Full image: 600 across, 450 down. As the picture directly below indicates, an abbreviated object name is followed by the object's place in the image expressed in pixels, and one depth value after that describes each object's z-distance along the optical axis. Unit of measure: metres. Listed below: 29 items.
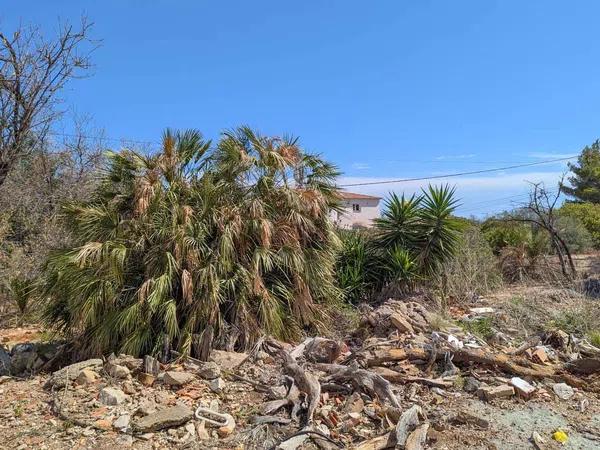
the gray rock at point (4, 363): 6.14
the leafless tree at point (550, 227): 12.90
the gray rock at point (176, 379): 5.27
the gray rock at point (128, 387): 5.14
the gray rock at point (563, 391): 5.27
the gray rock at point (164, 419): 4.38
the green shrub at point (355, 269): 9.59
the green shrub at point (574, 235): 18.09
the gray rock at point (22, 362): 6.23
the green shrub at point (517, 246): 13.23
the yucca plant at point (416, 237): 9.76
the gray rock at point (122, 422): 4.42
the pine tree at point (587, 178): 28.51
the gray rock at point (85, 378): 5.34
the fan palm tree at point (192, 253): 6.12
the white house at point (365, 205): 38.97
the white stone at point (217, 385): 5.21
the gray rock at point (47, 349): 6.54
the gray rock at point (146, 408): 4.66
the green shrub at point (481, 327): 7.44
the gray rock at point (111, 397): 4.88
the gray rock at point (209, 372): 5.49
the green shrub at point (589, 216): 19.88
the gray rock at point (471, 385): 5.29
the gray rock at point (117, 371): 5.43
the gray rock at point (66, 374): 5.33
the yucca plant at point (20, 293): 9.68
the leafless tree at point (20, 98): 8.69
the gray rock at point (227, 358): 5.86
